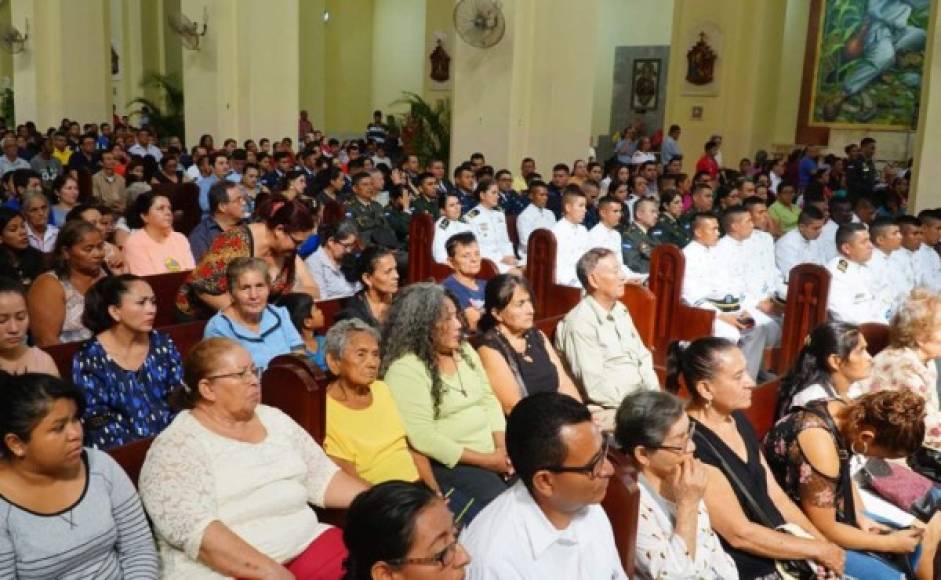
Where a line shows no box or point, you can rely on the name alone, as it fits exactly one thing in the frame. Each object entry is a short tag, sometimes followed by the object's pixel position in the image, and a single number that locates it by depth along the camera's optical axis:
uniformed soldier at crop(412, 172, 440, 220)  8.79
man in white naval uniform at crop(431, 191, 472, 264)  7.31
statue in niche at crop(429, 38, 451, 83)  17.06
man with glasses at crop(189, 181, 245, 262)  5.79
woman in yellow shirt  3.11
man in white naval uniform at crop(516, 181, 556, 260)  8.55
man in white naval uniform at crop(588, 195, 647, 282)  7.32
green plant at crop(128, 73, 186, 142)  16.59
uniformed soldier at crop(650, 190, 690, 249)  8.04
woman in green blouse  3.34
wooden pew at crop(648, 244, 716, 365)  5.96
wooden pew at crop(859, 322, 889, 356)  4.80
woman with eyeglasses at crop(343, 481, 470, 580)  1.86
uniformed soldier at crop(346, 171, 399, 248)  7.77
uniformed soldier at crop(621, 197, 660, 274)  7.67
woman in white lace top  2.42
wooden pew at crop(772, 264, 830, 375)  5.75
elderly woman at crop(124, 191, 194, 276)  5.27
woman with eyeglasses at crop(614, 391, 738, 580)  2.56
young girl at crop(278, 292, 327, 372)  4.23
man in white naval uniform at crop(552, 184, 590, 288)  7.49
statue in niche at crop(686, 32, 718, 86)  14.52
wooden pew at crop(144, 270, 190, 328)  4.88
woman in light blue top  3.69
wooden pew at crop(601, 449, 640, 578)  2.46
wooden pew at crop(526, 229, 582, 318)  6.25
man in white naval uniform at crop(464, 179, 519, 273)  8.11
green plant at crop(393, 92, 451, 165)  14.38
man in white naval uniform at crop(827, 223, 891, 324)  6.15
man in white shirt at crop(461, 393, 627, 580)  2.16
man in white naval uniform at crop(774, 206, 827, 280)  7.60
